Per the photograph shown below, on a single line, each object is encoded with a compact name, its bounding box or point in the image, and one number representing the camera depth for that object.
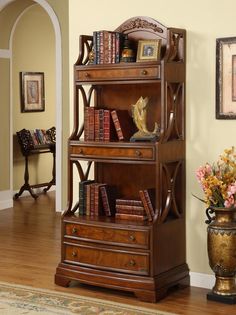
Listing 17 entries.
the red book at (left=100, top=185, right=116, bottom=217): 5.37
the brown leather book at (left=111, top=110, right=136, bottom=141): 5.29
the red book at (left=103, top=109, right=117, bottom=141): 5.28
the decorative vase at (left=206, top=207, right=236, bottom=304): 4.84
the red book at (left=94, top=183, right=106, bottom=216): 5.35
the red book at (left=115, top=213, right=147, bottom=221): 5.15
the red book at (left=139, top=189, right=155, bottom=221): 5.11
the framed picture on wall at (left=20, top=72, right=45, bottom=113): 10.25
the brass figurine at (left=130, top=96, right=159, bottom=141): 5.14
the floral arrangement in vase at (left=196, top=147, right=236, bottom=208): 4.81
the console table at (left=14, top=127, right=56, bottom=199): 9.97
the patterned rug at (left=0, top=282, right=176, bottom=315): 4.70
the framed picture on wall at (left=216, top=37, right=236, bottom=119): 5.08
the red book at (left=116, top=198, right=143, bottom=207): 5.22
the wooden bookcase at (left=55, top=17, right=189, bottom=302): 4.97
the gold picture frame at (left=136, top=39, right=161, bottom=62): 5.08
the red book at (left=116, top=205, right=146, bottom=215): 5.16
